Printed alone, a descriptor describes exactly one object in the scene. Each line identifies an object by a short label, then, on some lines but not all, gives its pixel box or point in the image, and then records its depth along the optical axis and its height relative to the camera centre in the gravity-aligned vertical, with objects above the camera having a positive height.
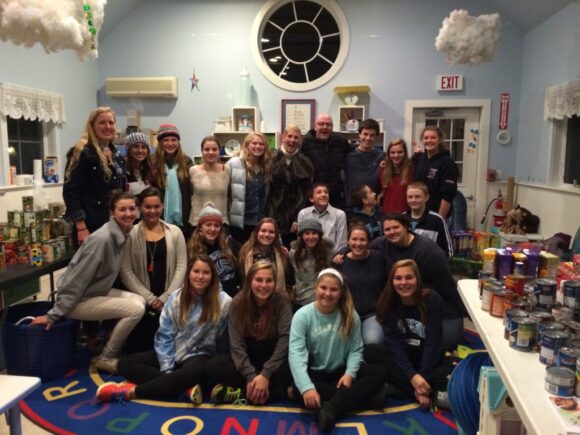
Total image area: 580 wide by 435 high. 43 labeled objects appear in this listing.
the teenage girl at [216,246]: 3.04 -0.51
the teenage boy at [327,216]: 3.26 -0.34
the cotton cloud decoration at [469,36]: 4.02 +1.12
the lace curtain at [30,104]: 4.30 +0.58
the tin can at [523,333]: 1.38 -0.47
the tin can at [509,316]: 1.45 -0.44
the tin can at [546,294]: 1.55 -0.40
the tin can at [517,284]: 1.64 -0.39
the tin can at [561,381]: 1.16 -0.51
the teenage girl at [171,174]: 3.32 -0.06
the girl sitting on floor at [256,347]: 2.47 -0.96
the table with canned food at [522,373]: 1.07 -0.54
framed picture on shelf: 5.70 +0.64
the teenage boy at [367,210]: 3.42 -0.30
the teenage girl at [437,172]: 3.44 -0.02
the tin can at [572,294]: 1.45 -0.37
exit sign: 5.45 +0.98
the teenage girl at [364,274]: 2.88 -0.64
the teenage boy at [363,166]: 3.59 +0.02
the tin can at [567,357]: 1.22 -0.48
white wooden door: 5.60 +0.39
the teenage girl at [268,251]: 2.99 -0.54
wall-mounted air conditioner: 5.75 +0.94
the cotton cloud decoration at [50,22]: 2.27 +0.70
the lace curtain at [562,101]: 4.16 +0.64
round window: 5.63 +1.46
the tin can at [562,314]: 1.45 -0.43
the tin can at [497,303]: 1.65 -0.46
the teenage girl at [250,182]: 3.42 -0.11
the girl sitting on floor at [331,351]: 2.38 -0.95
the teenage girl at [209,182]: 3.37 -0.11
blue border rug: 2.22 -1.21
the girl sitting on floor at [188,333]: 2.58 -0.92
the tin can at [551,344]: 1.29 -0.46
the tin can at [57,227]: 3.26 -0.43
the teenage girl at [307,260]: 3.05 -0.60
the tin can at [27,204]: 3.15 -0.27
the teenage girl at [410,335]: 2.51 -0.89
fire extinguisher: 5.38 -0.49
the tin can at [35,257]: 2.96 -0.58
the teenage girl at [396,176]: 3.42 -0.06
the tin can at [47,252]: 3.04 -0.56
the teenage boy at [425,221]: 3.12 -0.34
